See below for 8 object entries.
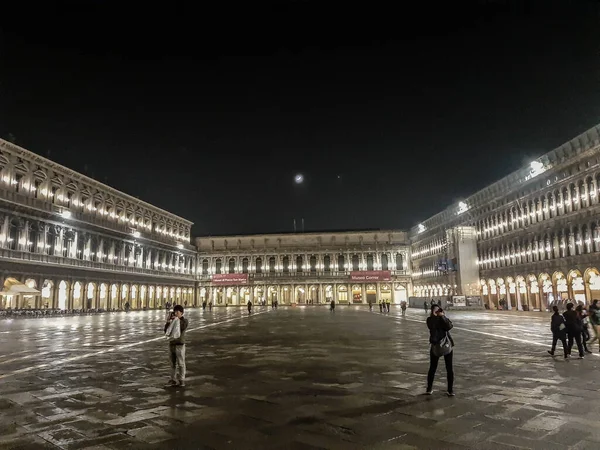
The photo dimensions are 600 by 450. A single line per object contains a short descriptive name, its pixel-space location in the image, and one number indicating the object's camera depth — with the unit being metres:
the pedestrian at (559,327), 11.82
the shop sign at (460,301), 46.53
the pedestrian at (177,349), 8.27
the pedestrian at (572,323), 11.88
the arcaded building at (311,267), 88.38
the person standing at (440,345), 7.18
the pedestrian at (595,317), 13.06
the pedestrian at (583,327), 12.32
